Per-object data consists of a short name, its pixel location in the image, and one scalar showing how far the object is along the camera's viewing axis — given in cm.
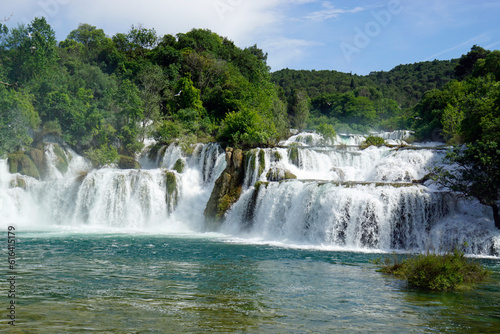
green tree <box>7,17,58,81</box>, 4481
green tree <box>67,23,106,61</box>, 6988
